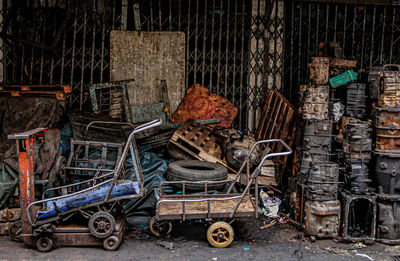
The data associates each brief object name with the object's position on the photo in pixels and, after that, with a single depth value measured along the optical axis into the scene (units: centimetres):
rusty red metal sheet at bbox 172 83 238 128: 821
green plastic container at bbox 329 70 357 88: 641
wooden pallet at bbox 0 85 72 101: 723
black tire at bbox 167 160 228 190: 599
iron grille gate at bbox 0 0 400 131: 801
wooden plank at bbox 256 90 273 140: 794
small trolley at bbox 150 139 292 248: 516
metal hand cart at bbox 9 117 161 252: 497
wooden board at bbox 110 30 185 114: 812
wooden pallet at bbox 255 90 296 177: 741
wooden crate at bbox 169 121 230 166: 706
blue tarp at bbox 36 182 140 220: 500
